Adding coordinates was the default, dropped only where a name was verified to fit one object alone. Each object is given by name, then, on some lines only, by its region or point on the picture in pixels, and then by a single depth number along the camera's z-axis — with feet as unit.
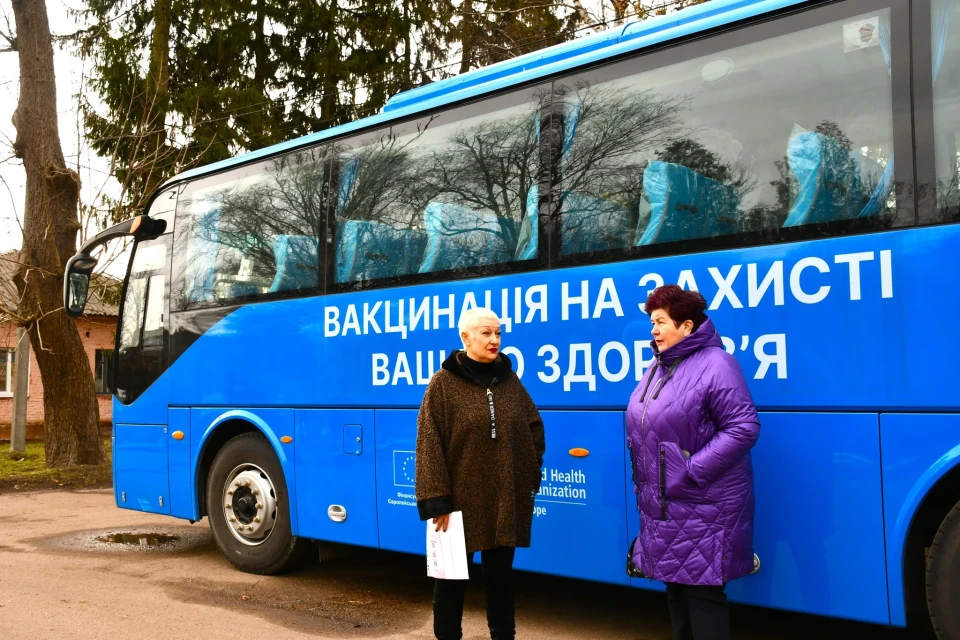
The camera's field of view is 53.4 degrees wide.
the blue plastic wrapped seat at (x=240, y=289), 23.00
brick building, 88.58
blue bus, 13.20
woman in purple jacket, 12.30
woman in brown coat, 13.79
